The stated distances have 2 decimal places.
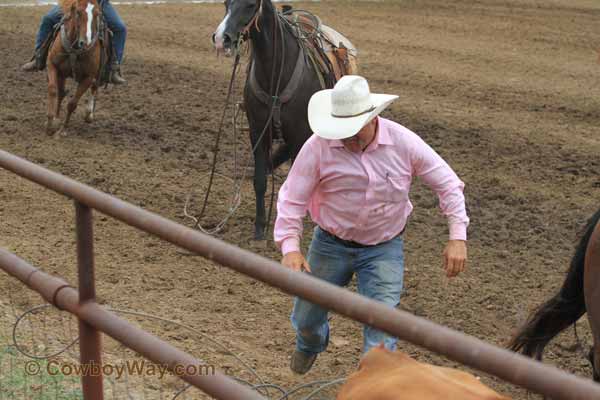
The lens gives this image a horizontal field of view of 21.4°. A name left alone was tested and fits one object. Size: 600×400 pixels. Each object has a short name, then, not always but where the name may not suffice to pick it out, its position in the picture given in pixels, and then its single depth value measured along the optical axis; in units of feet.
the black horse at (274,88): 41.27
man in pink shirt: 24.13
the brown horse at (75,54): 59.25
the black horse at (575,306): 23.05
